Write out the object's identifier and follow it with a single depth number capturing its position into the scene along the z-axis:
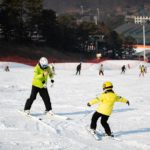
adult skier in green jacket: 12.69
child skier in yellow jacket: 10.48
